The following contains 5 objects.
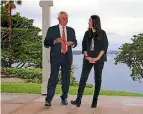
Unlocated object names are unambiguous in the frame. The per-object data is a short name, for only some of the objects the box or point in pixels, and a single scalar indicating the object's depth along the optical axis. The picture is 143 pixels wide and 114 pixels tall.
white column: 7.47
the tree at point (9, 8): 16.38
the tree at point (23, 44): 18.75
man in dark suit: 6.34
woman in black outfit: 6.18
